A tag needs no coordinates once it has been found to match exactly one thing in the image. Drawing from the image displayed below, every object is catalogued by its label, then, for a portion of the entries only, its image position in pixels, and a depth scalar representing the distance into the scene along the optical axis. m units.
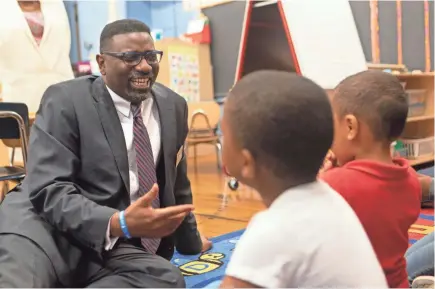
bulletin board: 5.17
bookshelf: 3.91
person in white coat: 2.83
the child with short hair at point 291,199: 0.68
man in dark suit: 1.18
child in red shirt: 0.93
